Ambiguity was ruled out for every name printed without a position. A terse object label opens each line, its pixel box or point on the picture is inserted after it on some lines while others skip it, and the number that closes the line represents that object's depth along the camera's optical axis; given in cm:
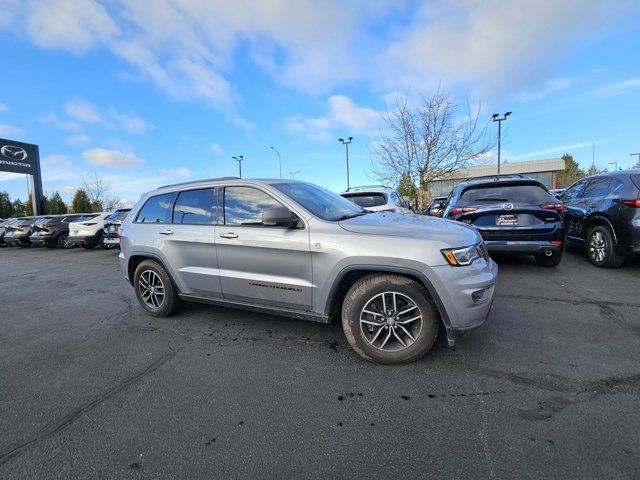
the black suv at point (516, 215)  548
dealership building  4053
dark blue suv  540
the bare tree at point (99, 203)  4534
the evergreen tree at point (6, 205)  4606
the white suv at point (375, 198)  789
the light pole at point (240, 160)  3959
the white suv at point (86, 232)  1277
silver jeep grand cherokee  279
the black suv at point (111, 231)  1102
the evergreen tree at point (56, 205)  4090
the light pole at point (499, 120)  2365
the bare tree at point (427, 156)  2072
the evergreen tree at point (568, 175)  4425
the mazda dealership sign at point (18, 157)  2564
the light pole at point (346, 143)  3644
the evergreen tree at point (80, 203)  4181
